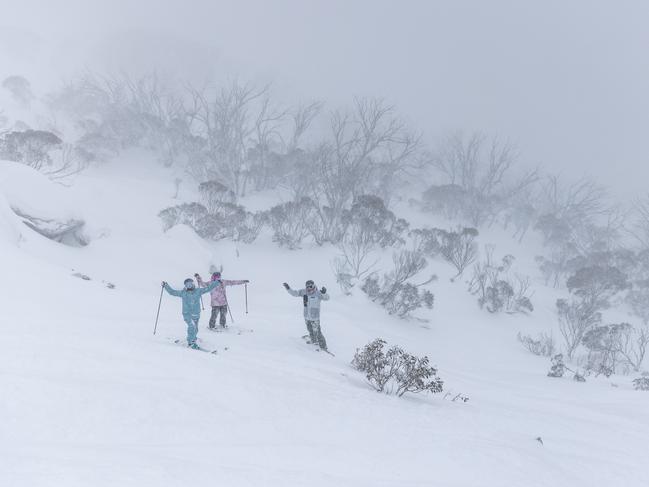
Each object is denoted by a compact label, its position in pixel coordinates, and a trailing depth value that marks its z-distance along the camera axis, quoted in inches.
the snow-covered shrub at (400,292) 802.8
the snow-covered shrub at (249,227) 1031.6
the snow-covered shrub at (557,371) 533.6
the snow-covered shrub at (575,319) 811.4
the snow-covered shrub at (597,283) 1045.8
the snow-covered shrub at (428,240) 1133.1
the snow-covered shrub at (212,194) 1071.0
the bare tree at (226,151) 1409.9
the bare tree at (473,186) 1680.6
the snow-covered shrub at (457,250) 1088.2
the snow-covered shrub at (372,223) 1066.6
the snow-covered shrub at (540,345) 747.7
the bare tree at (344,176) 1207.7
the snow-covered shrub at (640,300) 1135.1
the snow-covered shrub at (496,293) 918.4
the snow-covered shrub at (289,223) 1059.3
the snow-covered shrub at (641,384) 424.3
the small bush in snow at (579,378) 497.0
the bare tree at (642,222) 1675.9
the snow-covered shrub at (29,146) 949.2
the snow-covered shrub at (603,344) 757.3
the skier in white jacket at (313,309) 371.2
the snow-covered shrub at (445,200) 1668.3
